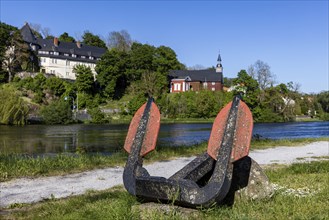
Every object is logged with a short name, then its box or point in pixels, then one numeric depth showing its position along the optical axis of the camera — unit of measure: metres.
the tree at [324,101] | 88.56
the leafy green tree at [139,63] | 84.31
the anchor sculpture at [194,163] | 4.87
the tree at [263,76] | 75.00
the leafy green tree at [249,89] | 70.06
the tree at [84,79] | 78.69
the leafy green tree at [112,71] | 81.50
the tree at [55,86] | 74.47
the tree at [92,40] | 109.50
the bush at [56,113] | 58.69
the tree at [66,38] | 106.47
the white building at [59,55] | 88.19
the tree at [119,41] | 114.19
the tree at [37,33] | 111.18
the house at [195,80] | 88.70
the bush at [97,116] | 61.78
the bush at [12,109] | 50.84
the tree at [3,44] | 76.35
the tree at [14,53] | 78.00
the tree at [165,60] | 86.81
